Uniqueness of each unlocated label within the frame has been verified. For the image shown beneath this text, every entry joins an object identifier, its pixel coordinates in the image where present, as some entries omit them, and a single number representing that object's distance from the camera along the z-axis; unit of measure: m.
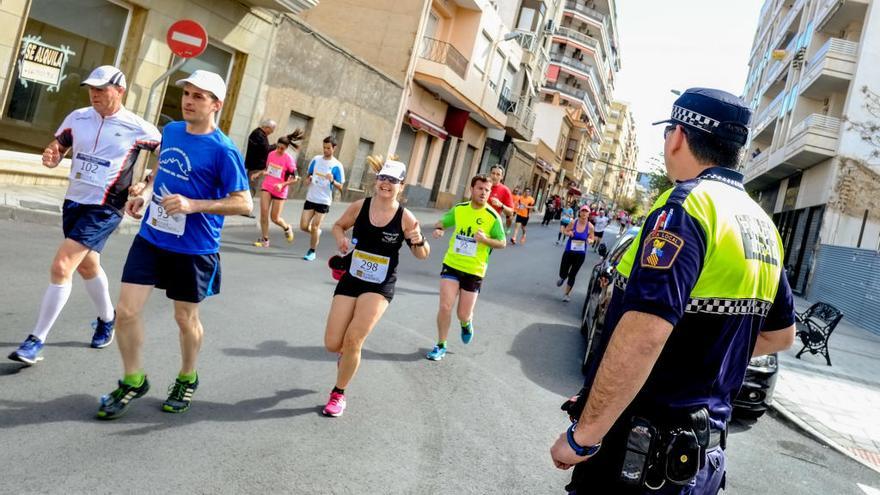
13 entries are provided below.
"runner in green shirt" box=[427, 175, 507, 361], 7.12
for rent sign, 11.00
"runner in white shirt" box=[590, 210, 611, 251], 28.42
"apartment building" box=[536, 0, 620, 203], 69.31
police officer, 1.92
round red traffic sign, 11.32
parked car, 6.89
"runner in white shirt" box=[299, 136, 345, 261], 11.12
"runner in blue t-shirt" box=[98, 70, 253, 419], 3.98
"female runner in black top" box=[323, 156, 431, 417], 4.84
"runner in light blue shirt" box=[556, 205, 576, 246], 26.13
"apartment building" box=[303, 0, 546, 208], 25.55
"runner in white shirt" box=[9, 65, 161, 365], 4.57
